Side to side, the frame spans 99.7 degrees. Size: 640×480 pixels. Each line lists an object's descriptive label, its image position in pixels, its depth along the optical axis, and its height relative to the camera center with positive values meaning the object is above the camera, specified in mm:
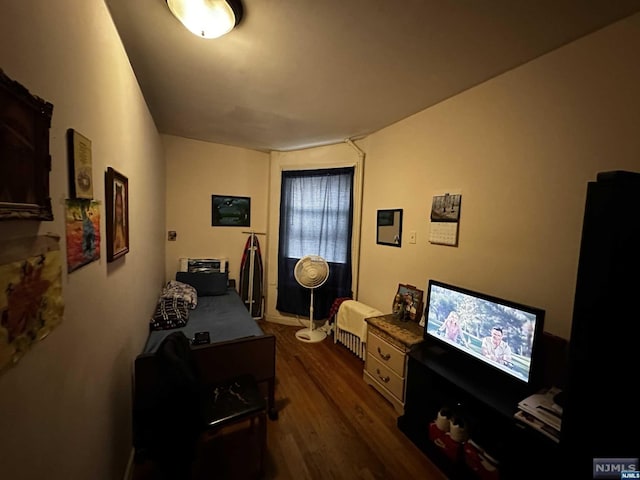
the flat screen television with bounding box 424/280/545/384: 1465 -602
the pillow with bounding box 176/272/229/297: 3307 -779
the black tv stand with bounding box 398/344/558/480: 1287 -1073
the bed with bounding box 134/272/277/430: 1561 -948
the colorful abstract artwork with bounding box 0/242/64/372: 556 -218
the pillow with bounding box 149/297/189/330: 2328 -879
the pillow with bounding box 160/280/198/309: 2793 -802
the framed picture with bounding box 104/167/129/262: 1269 +9
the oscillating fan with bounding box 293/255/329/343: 3205 -578
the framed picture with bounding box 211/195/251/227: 3730 +119
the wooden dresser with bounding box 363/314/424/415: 2070 -1044
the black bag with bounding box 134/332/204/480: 1228 -934
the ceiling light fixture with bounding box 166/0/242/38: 1257 +992
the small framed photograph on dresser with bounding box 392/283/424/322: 2377 -690
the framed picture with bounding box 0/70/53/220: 548 +132
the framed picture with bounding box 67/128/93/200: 878 +165
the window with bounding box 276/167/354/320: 3316 -107
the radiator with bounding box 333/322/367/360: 2865 -1312
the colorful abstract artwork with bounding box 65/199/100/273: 886 -70
